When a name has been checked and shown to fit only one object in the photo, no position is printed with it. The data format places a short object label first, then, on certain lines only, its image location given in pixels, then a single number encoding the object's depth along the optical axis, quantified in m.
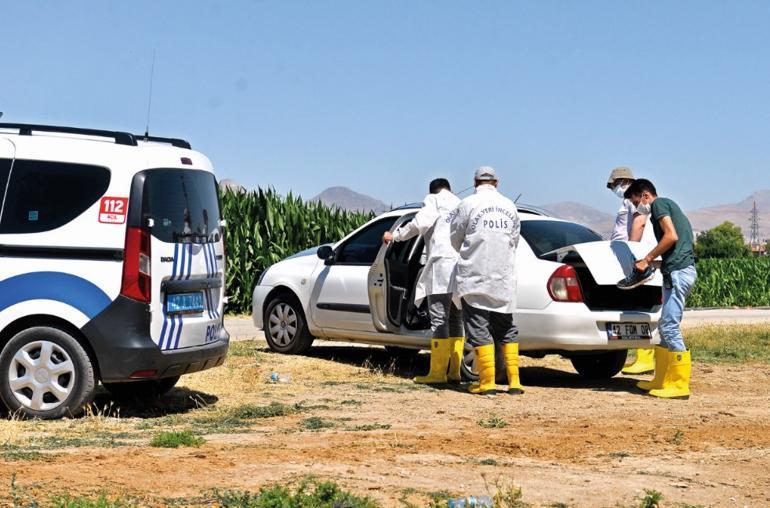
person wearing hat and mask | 12.89
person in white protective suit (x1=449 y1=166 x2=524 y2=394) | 11.37
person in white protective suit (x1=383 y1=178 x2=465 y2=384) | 12.19
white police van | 9.11
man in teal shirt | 11.48
